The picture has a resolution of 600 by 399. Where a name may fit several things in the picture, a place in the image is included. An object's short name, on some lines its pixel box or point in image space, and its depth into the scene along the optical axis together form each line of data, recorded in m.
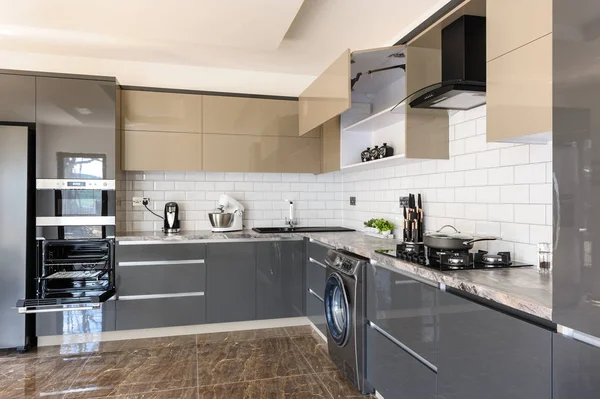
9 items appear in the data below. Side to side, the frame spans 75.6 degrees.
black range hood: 1.95
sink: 3.75
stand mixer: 3.70
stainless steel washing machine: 2.33
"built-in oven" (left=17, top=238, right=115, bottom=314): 2.93
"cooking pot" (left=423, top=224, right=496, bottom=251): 1.87
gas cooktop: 1.76
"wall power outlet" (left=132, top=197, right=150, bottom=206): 3.76
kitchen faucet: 4.08
